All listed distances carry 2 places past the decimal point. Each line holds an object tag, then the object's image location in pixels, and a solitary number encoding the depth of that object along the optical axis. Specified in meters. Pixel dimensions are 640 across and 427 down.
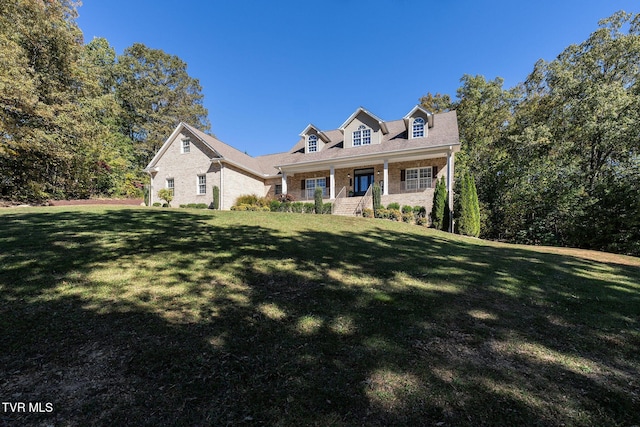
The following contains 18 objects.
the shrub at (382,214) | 15.84
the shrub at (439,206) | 15.16
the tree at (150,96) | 30.52
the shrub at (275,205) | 18.56
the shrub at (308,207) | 17.72
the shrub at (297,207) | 17.84
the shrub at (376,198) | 16.22
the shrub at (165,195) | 20.12
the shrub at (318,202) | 16.92
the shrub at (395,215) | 15.75
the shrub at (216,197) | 18.75
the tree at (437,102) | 27.64
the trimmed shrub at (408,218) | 15.77
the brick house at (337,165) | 17.14
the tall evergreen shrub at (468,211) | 14.51
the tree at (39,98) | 14.90
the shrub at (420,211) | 16.33
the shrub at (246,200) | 19.50
